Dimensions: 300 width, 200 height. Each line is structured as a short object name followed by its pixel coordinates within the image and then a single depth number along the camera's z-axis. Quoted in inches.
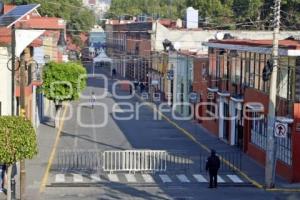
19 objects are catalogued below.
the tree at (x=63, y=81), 1919.3
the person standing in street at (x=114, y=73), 4490.7
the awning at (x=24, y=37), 1255.5
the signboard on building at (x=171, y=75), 2628.0
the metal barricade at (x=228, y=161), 1355.8
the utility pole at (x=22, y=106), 1042.1
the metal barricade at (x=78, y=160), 1342.3
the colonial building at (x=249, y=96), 1241.4
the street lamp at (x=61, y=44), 2461.7
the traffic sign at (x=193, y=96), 2093.5
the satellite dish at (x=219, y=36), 2278.4
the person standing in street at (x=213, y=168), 1149.9
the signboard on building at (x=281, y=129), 1123.9
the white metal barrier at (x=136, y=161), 1301.7
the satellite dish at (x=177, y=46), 2714.8
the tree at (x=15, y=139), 937.5
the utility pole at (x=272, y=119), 1131.9
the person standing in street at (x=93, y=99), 2630.4
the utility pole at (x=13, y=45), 1078.4
